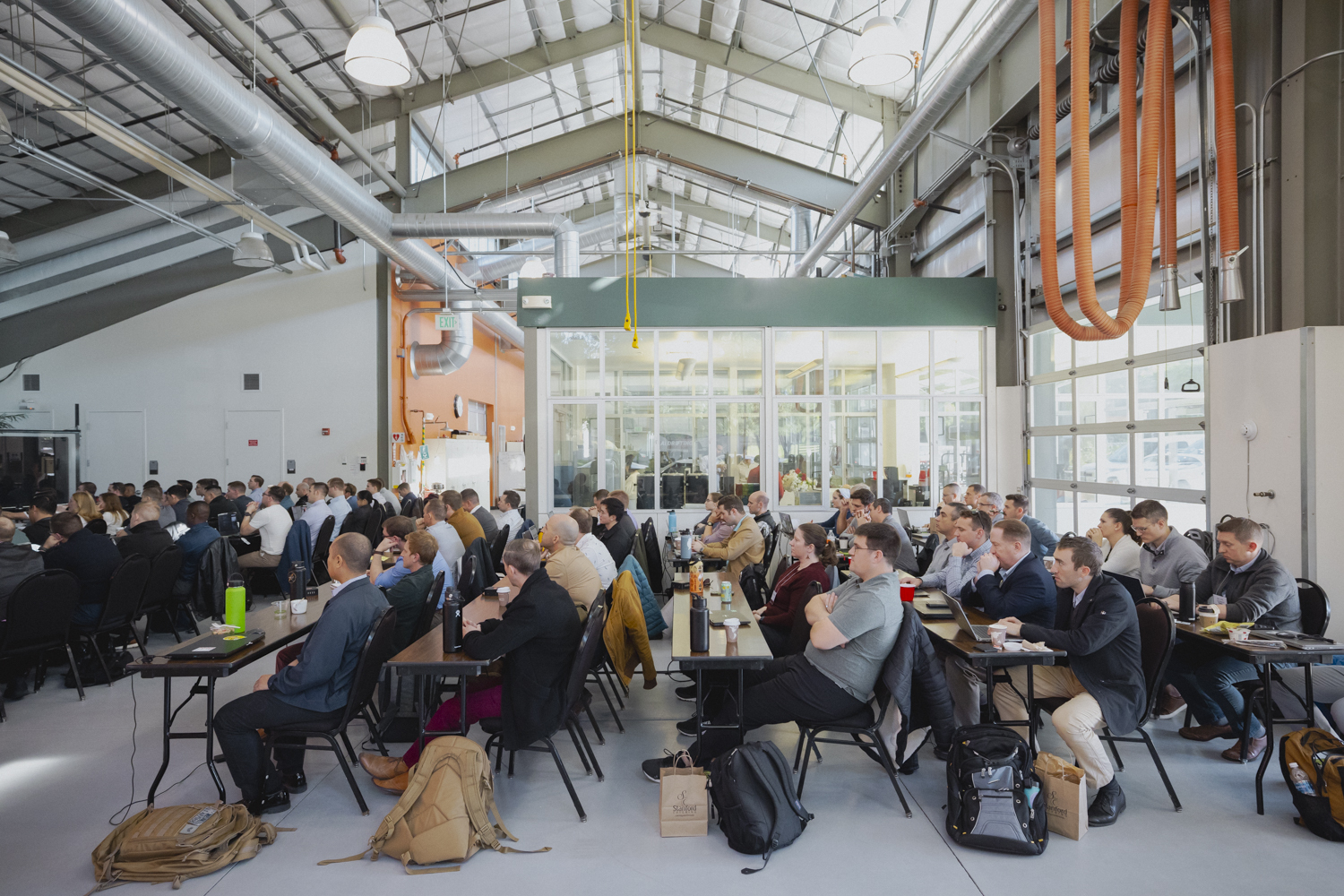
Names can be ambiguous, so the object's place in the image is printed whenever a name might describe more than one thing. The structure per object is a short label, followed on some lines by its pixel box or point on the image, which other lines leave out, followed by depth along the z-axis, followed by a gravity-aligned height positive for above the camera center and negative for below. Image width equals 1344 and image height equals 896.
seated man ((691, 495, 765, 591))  5.88 -0.77
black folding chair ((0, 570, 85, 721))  4.49 -0.95
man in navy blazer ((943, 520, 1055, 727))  3.98 -0.78
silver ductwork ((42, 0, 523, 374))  4.97 +2.78
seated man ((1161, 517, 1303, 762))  3.87 -0.89
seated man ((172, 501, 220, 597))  6.24 -0.72
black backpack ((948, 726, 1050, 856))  3.02 -1.42
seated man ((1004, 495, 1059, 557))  6.08 -0.67
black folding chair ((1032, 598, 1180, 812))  3.34 -0.91
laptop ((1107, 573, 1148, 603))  4.35 -0.80
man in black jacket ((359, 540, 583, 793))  3.33 -0.87
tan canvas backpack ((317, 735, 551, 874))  2.95 -1.41
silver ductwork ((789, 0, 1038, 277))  6.07 +3.25
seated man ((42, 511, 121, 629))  5.10 -0.70
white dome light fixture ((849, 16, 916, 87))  5.33 +2.75
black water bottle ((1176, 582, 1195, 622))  3.87 -0.80
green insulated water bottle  3.80 -0.75
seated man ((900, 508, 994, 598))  4.66 -0.68
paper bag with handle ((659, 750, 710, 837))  3.18 -1.47
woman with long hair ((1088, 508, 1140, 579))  5.05 -0.65
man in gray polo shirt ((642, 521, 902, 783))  3.24 -0.87
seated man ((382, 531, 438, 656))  4.11 -0.71
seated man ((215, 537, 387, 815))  3.21 -1.03
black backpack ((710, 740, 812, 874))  3.03 -1.42
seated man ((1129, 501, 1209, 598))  4.64 -0.67
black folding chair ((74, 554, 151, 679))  5.11 -0.99
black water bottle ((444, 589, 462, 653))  3.41 -0.76
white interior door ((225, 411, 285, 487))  12.68 +0.15
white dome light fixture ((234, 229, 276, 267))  9.15 +2.41
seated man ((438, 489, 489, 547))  6.75 -0.62
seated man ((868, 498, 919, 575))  5.55 -0.75
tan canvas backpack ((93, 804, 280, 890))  2.84 -1.47
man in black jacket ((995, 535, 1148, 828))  3.28 -0.97
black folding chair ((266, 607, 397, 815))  3.26 -0.99
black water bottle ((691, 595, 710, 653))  3.45 -0.80
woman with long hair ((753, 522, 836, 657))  4.27 -0.75
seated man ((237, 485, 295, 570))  7.50 -0.78
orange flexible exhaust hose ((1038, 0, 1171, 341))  5.32 +2.01
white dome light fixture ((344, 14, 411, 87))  5.17 +2.70
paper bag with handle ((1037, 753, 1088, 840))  3.13 -1.44
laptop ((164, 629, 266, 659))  3.37 -0.87
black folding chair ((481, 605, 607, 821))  3.34 -1.23
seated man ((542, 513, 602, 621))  4.21 -0.68
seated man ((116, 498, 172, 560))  5.95 -0.63
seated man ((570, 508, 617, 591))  5.16 -0.72
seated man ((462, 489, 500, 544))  7.19 -0.65
